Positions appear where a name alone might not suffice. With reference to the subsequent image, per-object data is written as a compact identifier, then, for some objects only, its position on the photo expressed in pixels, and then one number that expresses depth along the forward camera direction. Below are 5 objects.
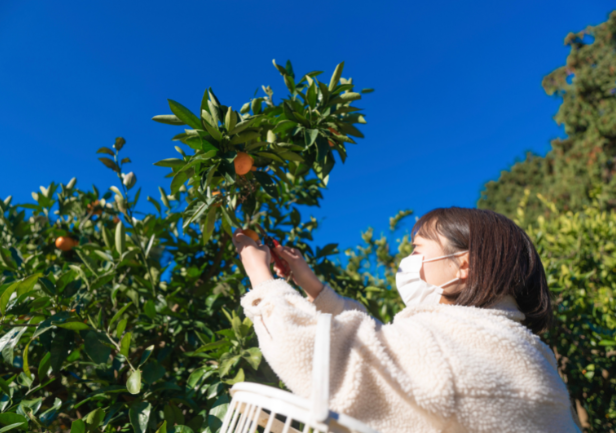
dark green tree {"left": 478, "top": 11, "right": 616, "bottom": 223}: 10.11
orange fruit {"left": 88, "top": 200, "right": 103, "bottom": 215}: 1.88
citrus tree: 1.02
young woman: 0.63
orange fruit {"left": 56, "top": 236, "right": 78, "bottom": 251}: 1.65
